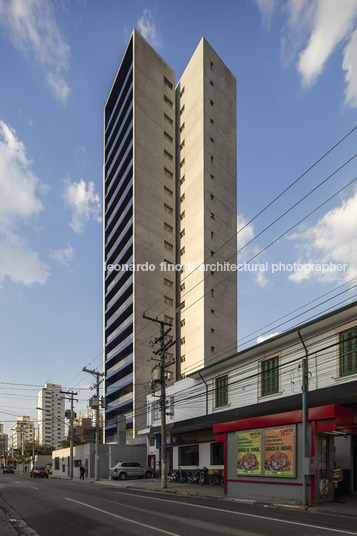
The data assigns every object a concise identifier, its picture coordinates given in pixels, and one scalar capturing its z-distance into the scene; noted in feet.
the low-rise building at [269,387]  70.28
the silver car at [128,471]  140.15
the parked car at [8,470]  263.08
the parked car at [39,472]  188.75
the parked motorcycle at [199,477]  106.73
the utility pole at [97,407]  148.77
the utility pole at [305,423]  59.08
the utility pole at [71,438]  181.68
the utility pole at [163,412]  96.89
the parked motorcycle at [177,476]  116.37
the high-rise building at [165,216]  243.40
